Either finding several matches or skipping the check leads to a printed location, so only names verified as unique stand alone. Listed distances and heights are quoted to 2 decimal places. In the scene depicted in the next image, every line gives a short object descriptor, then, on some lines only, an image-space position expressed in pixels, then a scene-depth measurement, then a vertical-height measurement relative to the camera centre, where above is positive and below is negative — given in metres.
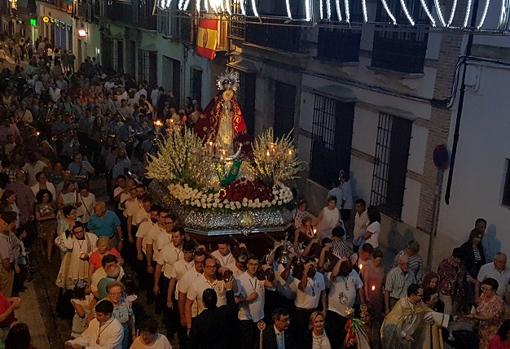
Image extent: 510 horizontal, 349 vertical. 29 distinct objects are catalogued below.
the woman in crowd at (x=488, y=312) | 7.59 -3.32
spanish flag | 20.44 -1.77
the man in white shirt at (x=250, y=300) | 7.75 -3.39
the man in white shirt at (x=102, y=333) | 6.51 -3.20
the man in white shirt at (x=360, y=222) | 10.69 -3.47
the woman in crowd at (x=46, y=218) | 10.55 -3.57
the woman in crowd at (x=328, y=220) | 10.73 -3.46
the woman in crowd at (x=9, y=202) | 9.73 -3.13
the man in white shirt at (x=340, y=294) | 7.99 -3.39
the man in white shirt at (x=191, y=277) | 7.75 -3.17
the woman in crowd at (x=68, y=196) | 10.65 -3.29
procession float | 10.06 -2.86
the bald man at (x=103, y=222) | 9.70 -3.30
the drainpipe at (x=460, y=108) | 10.71 -1.80
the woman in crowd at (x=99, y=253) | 8.13 -3.14
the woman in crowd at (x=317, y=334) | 6.63 -3.19
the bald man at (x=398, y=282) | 8.35 -3.37
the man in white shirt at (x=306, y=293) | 7.87 -3.35
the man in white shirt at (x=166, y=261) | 8.58 -3.38
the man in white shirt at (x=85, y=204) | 10.60 -3.37
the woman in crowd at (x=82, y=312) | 7.57 -3.50
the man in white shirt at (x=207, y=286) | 7.62 -3.21
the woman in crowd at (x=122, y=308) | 6.94 -3.19
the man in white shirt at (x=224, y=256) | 8.38 -3.19
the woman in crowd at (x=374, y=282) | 8.57 -3.45
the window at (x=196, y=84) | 23.58 -3.51
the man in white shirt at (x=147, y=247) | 9.38 -3.57
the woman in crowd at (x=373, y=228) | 10.09 -3.33
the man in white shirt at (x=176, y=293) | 8.16 -3.61
